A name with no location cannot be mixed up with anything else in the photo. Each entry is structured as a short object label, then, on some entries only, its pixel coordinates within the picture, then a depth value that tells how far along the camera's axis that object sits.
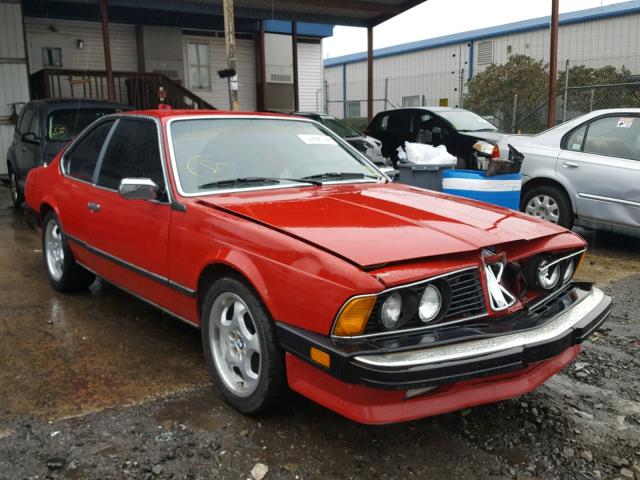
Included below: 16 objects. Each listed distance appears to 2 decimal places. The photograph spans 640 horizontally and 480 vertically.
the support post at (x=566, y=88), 12.55
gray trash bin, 5.66
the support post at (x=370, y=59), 14.88
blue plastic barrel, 4.96
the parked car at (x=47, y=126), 8.19
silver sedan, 6.12
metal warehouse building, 22.61
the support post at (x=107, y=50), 11.99
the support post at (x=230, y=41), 10.75
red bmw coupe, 2.34
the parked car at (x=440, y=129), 10.15
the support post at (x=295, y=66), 16.67
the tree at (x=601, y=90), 15.68
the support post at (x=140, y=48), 16.19
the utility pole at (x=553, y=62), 11.26
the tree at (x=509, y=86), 20.71
